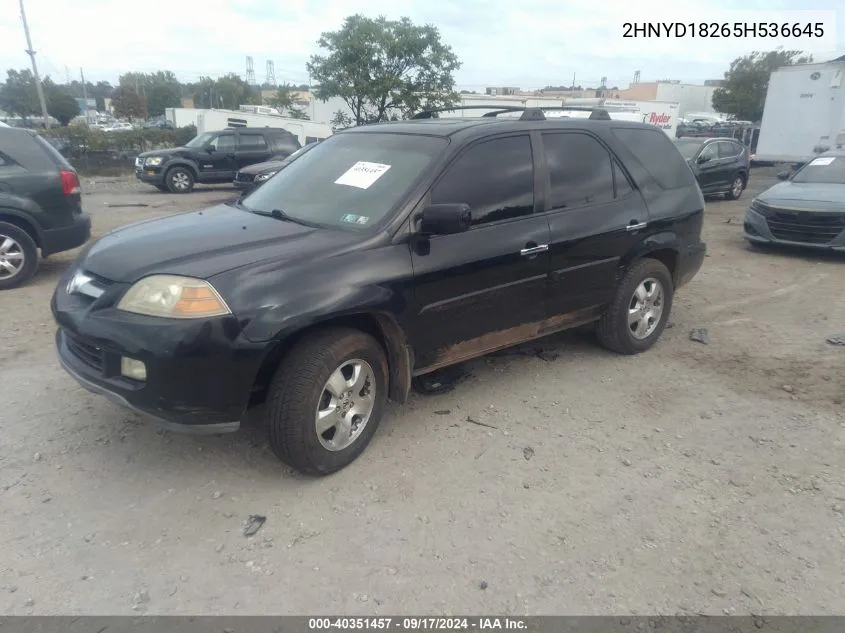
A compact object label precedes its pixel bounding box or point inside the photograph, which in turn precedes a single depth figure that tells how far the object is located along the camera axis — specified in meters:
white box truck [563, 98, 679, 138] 26.88
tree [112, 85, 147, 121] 53.09
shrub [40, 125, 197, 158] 24.00
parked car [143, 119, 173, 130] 44.44
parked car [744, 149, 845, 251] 8.17
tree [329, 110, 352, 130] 26.94
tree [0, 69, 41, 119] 50.66
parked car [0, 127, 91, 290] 6.34
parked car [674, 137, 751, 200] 13.89
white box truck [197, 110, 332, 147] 22.23
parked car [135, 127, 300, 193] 15.89
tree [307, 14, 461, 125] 23.83
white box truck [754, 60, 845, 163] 18.61
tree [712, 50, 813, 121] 37.69
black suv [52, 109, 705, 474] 2.87
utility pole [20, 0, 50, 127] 30.16
